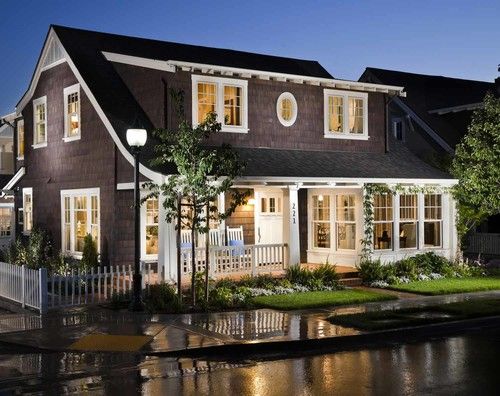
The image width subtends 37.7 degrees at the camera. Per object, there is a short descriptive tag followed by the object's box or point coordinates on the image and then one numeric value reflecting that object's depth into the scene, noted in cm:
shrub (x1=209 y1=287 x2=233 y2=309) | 1602
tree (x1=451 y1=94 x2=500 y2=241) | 2284
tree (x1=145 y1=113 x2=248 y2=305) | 1555
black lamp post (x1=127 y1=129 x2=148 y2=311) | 1552
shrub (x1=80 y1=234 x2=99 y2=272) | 2092
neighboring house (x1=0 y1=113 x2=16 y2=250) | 3375
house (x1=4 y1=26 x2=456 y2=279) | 2014
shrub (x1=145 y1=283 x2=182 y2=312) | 1551
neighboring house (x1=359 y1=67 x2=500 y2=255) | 3142
